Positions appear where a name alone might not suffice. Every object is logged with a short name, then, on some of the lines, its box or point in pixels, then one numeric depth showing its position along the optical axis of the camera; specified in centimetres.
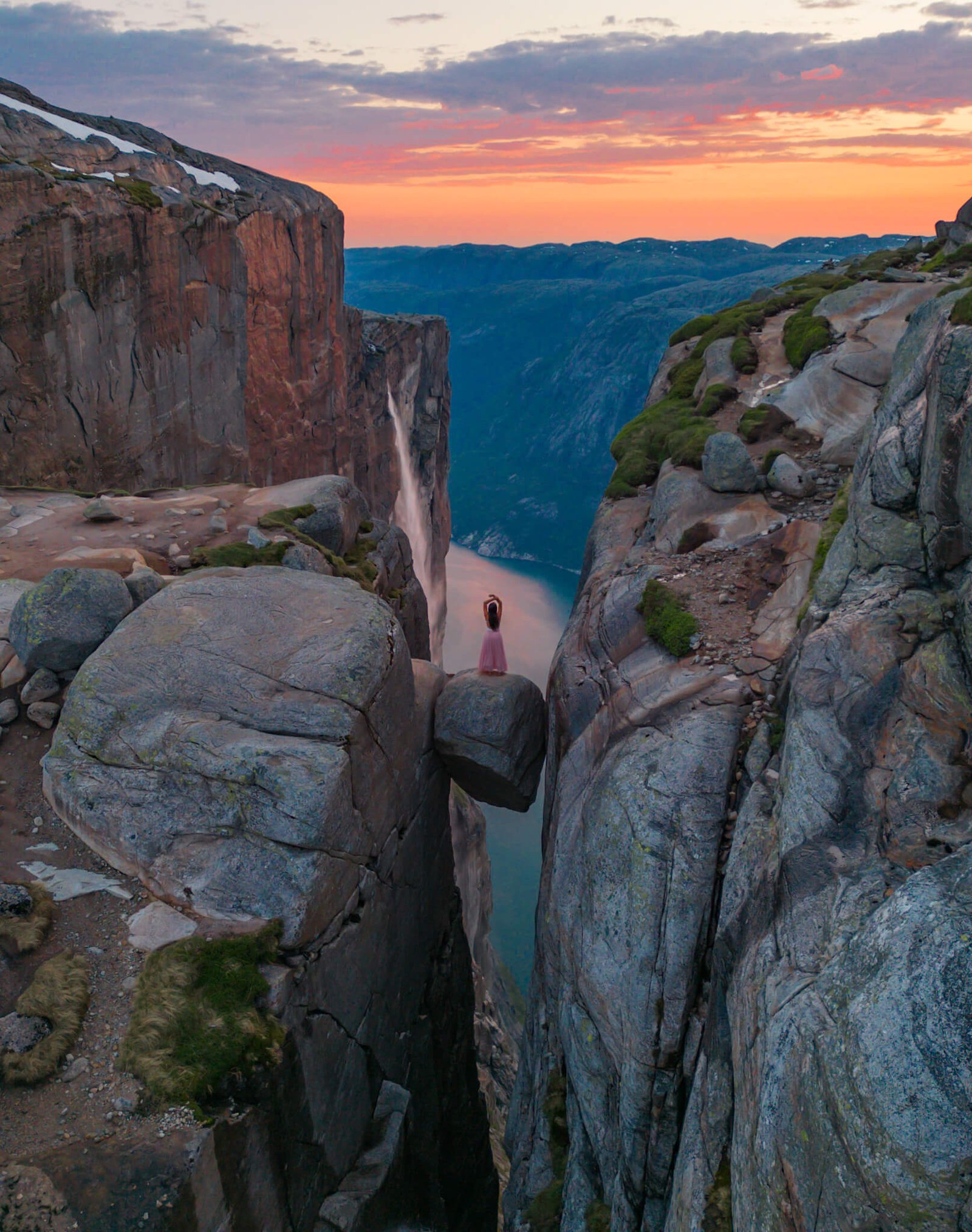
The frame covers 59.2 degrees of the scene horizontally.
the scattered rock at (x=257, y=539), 2567
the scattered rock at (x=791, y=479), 2262
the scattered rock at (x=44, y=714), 1886
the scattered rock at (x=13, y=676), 1942
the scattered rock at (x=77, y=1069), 1312
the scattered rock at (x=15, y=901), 1518
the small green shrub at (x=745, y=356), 3138
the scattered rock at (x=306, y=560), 2547
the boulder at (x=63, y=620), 1934
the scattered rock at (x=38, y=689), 1923
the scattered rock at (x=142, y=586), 2131
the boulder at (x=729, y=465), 2327
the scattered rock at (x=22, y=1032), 1317
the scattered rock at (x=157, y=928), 1521
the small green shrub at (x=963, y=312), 1432
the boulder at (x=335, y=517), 2859
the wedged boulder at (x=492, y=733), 2320
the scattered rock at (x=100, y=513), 2692
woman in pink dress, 2431
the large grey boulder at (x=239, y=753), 1630
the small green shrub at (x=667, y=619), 1828
